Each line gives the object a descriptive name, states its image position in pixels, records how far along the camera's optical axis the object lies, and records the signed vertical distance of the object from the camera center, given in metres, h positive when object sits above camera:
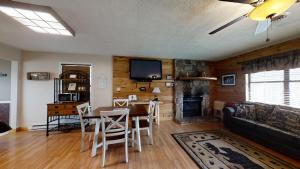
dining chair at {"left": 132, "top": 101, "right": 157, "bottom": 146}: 2.89 -0.89
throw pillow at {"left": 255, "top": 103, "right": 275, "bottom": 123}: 3.33 -0.66
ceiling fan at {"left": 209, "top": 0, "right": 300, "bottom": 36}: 1.12 +0.68
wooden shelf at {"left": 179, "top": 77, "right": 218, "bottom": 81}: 5.00 +0.27
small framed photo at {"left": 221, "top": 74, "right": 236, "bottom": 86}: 4.78 +0.20
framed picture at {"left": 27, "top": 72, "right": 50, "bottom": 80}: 4.03 +0.30
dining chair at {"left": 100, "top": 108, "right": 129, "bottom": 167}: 2.20 -0.79
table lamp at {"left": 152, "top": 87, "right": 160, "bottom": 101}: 4.70 -0.17
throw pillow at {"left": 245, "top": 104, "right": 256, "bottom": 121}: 3.63 -0.73
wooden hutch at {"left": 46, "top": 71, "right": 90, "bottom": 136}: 3.71 -0.38
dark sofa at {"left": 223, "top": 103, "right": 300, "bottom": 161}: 2.49 -0.89
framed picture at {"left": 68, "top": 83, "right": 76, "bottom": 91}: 4.19 -0.06
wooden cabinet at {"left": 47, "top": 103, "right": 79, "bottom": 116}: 3.64 -0.65
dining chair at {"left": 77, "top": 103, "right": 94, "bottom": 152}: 2.62 -0.90
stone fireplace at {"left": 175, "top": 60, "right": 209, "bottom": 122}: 5.19 -0.24
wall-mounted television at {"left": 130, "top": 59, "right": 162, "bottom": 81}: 4.71 +0.55
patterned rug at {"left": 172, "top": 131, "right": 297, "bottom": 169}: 2.19 -1.29
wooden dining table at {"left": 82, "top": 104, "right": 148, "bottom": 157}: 2.43 -0.59
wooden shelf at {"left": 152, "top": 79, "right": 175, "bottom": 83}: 5.06 +0.16
